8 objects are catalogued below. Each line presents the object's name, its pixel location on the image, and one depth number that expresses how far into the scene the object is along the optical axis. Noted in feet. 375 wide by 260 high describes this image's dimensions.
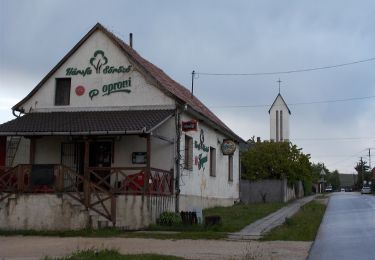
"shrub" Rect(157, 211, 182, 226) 61.02
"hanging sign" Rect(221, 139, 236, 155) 88.94
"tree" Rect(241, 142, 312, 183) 138.10
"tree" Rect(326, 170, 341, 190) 476.13
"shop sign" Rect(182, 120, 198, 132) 68.73
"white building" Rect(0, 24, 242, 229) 59.82
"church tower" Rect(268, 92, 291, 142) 234.58
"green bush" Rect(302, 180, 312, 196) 194.75
